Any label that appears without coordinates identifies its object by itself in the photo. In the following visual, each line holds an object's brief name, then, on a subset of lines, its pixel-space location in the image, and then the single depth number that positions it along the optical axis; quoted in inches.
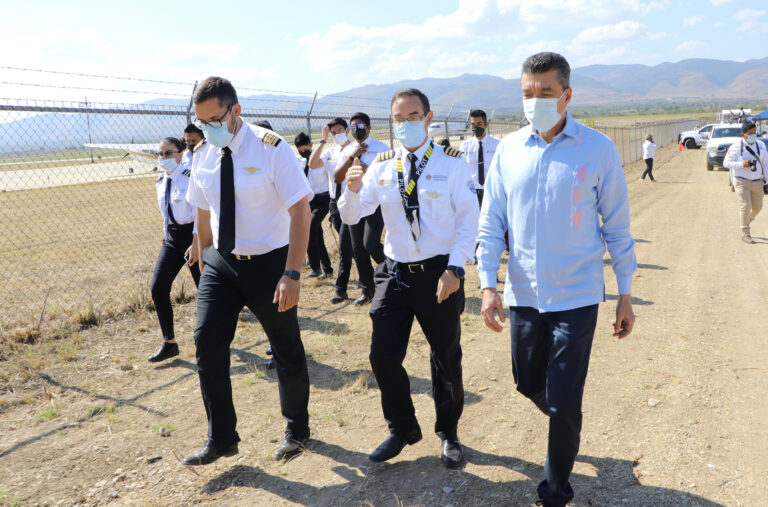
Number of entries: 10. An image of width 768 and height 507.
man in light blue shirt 102.9
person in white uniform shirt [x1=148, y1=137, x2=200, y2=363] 215.6
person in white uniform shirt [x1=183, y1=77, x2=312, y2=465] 130.3
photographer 389.7
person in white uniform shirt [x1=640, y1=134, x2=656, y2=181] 794.8
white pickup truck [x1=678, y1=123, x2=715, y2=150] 1492.4
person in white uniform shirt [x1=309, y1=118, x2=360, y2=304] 290.0
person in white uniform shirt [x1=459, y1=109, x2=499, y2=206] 305.3
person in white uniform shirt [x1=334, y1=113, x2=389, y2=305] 224.6
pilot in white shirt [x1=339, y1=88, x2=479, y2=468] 129.2
